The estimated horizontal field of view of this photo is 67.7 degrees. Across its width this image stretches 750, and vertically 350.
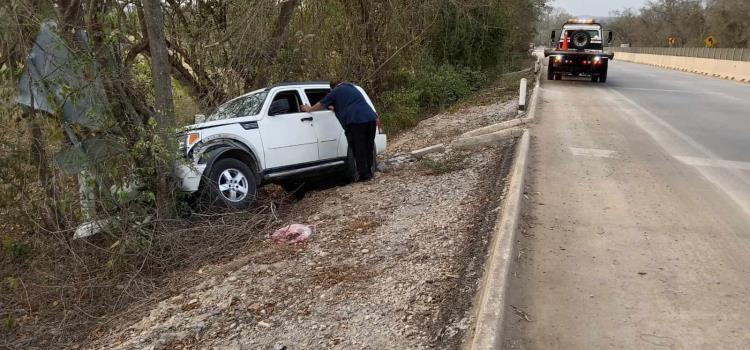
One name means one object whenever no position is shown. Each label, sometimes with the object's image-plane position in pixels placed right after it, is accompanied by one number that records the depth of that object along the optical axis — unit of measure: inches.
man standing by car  315.3
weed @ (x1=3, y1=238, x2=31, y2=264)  261.3
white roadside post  536.5
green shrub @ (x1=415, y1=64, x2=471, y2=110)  735.7
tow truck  858.8
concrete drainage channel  135.8
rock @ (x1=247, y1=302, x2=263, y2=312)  176.0
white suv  268.7
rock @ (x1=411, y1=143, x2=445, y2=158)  387.2
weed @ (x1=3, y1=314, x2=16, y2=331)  211.2
